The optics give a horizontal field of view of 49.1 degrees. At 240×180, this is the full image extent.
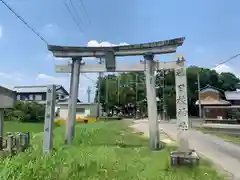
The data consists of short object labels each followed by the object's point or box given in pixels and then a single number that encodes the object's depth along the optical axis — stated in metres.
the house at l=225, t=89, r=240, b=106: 44.71
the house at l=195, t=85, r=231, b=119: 33.62
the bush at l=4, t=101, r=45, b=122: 33.34
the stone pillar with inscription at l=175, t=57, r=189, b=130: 9.09
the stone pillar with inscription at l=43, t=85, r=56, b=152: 8.06
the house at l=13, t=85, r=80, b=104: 59.75
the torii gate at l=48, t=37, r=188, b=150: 9.98
